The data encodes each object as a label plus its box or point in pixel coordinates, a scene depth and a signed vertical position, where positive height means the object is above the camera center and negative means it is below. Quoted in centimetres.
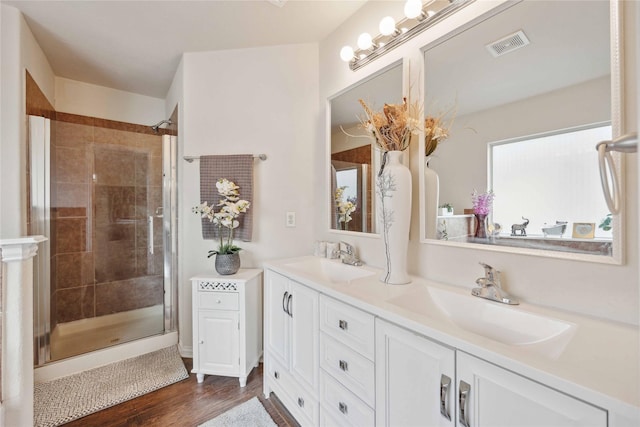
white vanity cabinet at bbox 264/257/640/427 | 56 -45
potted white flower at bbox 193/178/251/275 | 186 -2
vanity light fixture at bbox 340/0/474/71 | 122 +97
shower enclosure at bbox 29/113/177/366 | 221 -18
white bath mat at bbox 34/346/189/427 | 152 -115
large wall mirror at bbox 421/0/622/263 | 83 +32
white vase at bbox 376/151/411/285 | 121 -2
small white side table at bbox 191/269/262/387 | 177 -77
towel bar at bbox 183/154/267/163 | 208 +45
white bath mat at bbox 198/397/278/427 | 143 -116
